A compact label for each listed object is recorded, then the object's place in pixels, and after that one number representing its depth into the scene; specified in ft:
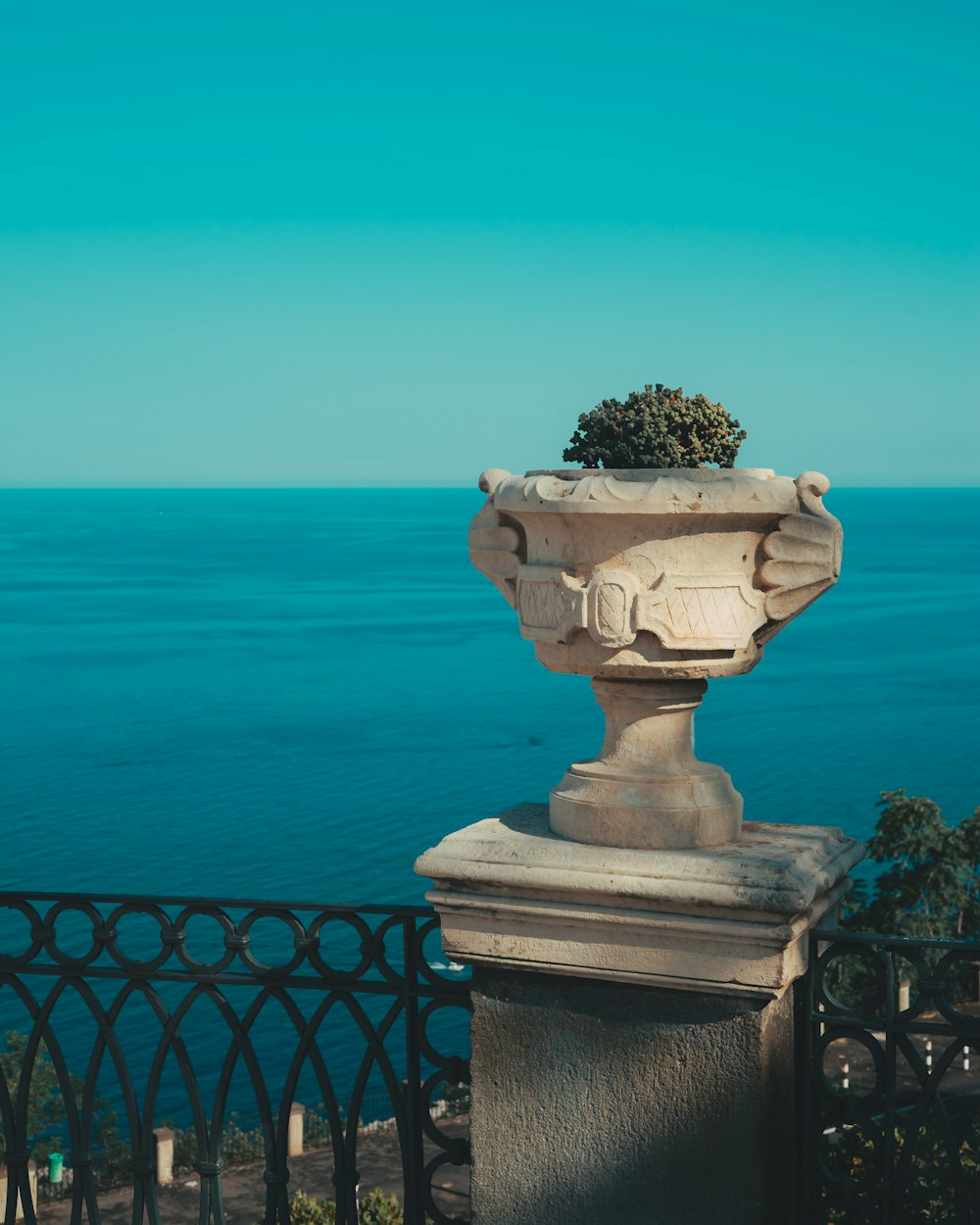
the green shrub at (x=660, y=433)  10.31
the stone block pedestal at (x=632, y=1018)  9.87
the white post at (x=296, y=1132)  88.89
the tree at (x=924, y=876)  104.94
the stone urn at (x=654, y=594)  9.89
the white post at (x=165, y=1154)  88.02
